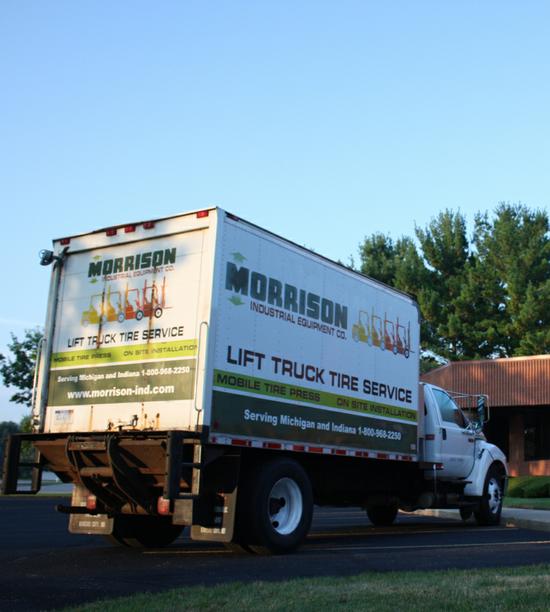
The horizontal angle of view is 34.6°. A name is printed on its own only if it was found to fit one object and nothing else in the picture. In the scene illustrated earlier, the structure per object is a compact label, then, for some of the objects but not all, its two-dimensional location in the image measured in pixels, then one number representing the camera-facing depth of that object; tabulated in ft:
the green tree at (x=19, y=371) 150.30
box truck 34.06
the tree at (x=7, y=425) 289.04
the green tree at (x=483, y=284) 158.92
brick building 122.93
